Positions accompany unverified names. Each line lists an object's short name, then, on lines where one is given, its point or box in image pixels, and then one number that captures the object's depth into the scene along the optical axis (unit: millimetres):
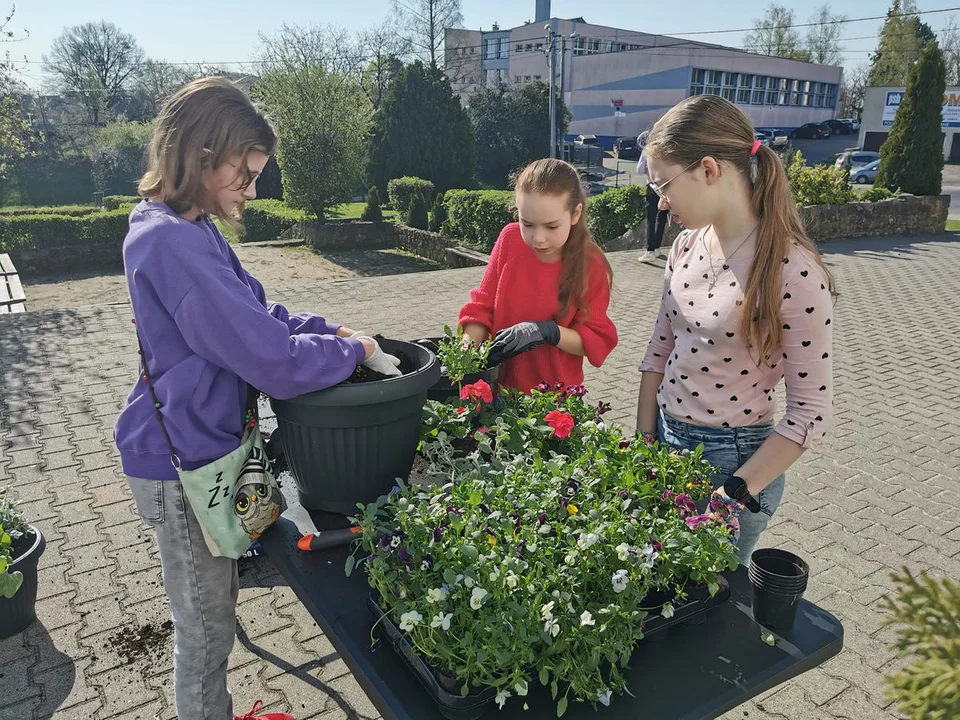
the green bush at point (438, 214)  16328
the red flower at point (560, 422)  1692
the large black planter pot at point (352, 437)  1482
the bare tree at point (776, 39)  55912
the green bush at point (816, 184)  13336
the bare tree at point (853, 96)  57031
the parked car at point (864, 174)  28062
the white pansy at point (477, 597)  1134
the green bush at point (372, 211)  18438
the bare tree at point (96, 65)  40219
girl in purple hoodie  1393
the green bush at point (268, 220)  20203
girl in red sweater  2166
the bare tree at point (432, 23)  38531
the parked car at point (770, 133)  44531
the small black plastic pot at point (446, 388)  2027
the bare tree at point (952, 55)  48688
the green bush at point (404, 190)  19500
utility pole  22016
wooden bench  8242
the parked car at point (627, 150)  42000
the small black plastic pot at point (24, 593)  2736
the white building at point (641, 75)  46156
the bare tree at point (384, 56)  33000
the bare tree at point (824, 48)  57250
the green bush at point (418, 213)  17281
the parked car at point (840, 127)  46500
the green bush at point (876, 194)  14242
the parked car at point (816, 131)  45250
